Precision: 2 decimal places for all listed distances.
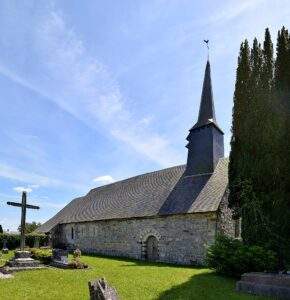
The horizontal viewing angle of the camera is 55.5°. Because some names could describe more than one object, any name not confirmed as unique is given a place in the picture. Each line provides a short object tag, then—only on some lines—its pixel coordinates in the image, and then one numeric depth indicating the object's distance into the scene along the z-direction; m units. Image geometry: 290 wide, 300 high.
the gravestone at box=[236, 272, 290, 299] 7.63
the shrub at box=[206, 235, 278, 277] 9.58
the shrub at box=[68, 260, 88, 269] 12.52
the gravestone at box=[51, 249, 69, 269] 13.09
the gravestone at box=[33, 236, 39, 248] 24.60
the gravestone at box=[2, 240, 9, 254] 21.41
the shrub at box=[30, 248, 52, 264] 14.07
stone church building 15.26
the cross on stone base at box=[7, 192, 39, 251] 13.48
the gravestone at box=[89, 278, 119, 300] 3.83
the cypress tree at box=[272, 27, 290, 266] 10.14
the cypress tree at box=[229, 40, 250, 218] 11.47
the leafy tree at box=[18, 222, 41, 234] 41.83
